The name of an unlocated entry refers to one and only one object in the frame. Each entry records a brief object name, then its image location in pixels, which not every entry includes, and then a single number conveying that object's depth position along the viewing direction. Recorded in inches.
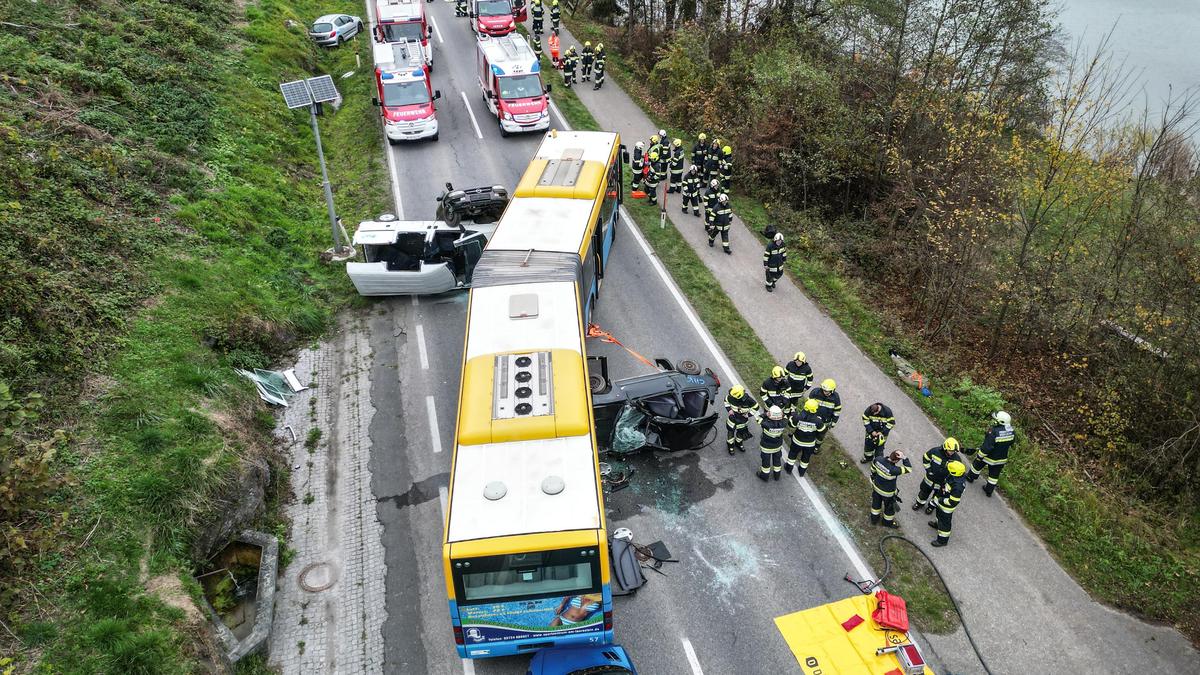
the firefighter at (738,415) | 474.9
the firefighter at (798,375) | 497.4
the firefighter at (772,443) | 447.5
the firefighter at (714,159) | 766.5
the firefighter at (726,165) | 746.2
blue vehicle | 327.5
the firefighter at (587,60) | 1095.6
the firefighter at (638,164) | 815.7
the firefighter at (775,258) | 641.0
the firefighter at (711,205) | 717.3
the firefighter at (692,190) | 783.1
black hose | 376.5
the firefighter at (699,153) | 792.9
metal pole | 669.3
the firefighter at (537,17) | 1224.2
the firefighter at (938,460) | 422.3
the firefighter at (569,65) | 1093.1
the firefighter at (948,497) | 414.6
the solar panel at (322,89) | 658.2
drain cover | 408.7
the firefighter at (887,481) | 424.2
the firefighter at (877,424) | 458.9
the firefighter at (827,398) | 459.8
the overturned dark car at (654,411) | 461.1
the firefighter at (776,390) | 481.1
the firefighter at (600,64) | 1068.8
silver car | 1161.4
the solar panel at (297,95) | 647.1
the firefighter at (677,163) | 806.5
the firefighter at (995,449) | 443.2
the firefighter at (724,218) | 700.0
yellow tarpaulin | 366.3
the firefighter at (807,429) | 455.5
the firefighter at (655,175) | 789.2
